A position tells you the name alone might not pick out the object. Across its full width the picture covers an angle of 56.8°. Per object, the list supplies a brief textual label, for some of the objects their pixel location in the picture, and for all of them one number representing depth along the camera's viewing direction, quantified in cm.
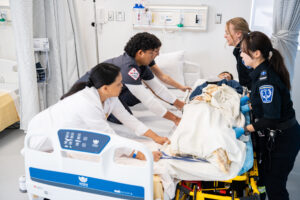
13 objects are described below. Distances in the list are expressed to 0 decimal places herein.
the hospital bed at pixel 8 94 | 344
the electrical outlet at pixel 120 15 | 399
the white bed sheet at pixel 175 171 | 161
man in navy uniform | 241
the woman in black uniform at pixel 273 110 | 175
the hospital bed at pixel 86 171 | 145
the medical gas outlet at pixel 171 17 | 368
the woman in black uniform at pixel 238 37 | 261
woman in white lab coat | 180
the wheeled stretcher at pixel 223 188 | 170
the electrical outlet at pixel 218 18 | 369
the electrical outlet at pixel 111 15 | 402
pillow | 372
